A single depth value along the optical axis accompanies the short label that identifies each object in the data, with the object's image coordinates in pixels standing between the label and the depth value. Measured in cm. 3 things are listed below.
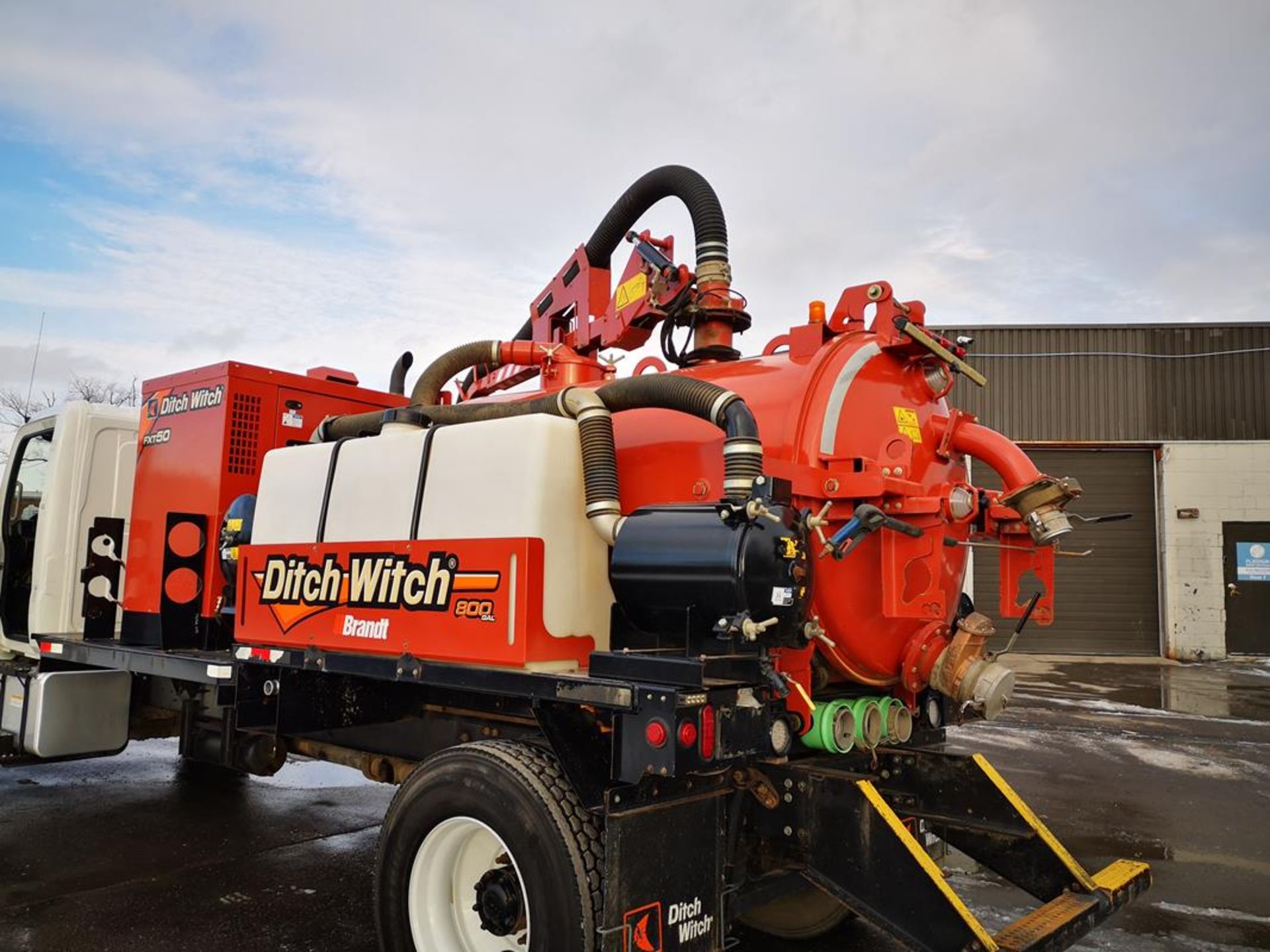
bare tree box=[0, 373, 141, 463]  3006
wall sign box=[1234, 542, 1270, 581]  1836
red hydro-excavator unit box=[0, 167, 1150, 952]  325
